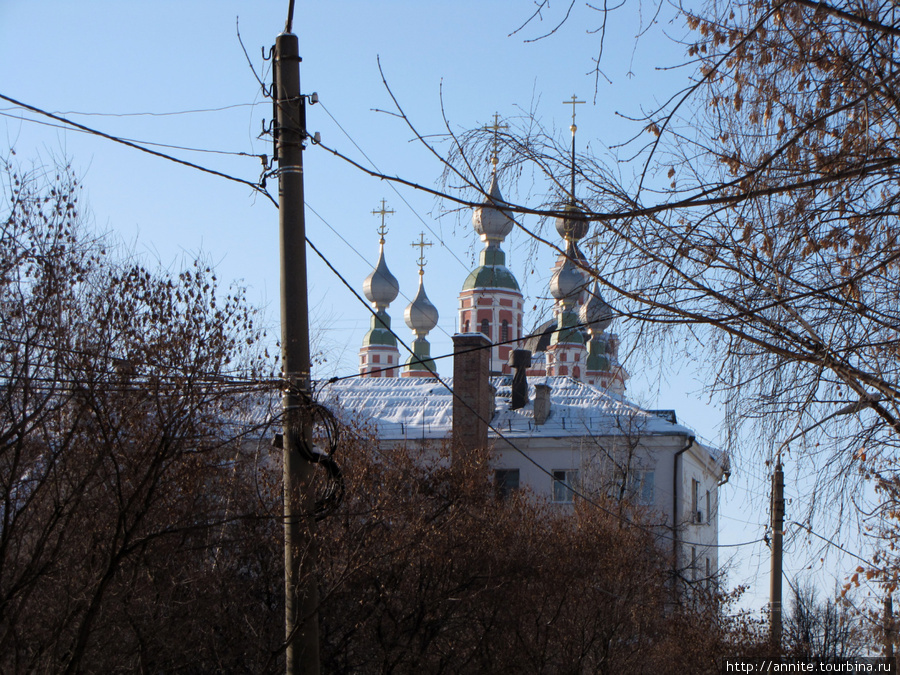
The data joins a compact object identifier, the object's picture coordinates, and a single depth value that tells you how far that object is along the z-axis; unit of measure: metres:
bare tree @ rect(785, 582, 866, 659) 34.94
